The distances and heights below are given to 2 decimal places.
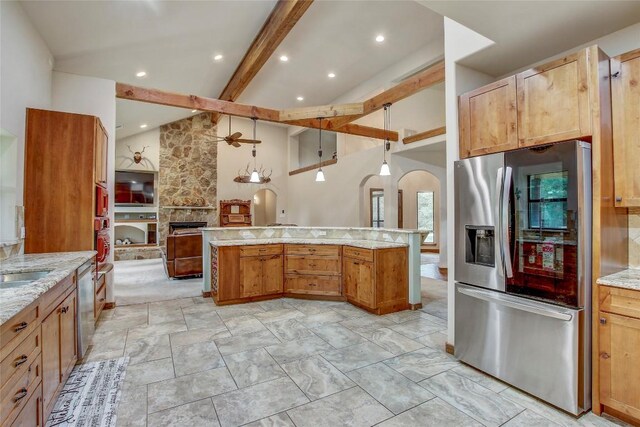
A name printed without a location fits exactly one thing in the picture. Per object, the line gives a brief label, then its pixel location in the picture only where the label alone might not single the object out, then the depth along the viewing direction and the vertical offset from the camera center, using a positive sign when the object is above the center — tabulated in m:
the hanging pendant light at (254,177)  5.54 +0.70
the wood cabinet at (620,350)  1.83 -0.80
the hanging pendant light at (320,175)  5.57 +0.74
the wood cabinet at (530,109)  2.04 +0.78
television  8.95 +0.85
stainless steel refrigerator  1.99 -0.38
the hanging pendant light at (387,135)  6.97 +1.78
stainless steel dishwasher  2.56 -0.76
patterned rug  1.95 -1.24
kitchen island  4.03 -0.67
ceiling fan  6.96 +1.73
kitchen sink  2.00 -0.41
